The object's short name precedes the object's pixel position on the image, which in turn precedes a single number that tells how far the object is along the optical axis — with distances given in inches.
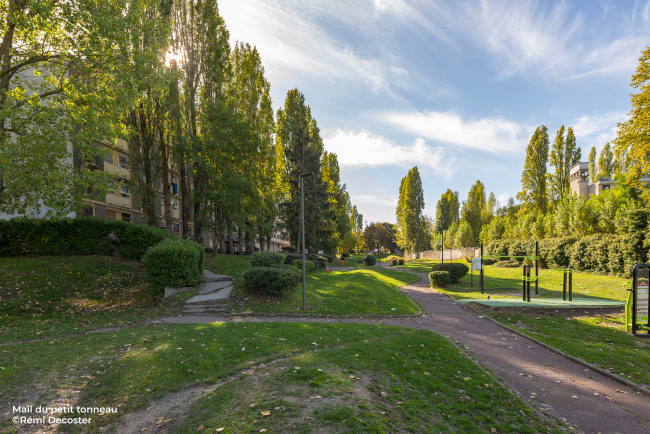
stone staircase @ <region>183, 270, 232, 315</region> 478.0
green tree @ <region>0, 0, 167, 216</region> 434.6
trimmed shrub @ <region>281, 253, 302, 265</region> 993.0
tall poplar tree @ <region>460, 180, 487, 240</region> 2396.7
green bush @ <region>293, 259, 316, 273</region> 847.4
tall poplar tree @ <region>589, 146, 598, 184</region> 2213.5
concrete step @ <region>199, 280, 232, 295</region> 568.4
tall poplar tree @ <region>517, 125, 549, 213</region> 1536.7
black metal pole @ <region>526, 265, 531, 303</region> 562.3
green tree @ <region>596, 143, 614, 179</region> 2144.3
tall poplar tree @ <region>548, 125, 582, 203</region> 1498.5
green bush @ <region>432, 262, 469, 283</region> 904.9
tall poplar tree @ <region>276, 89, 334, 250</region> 1322.6
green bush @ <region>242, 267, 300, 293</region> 526.0
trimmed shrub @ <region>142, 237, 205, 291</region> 517.3
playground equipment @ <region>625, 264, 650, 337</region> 332.2
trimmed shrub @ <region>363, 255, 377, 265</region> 1858.5
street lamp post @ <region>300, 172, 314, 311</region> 500.4
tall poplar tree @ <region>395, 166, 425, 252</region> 2354.8
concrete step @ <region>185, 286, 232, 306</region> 502.1
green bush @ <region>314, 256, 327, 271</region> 1174.1
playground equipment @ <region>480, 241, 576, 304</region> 549.6
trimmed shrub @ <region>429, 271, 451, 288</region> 837.5
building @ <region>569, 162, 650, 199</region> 1814.7
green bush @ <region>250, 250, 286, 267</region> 604.1
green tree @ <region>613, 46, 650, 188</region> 691.4
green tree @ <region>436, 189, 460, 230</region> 2828.2
